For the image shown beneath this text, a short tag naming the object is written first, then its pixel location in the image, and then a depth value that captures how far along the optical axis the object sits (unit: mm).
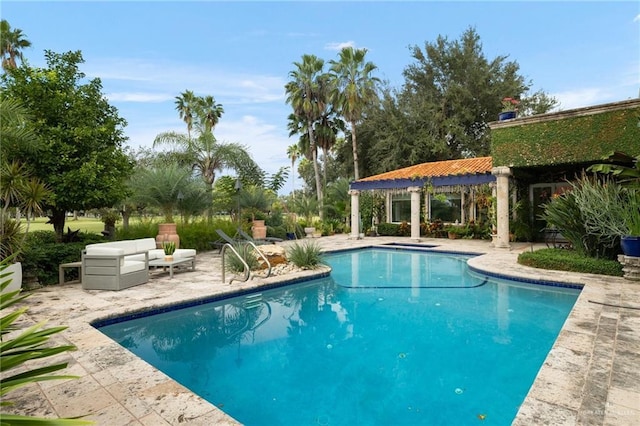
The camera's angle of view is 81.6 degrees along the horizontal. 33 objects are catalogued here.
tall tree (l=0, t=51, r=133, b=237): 8242
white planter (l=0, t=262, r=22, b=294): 6586
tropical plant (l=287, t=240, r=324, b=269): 9805
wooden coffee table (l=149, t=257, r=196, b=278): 8656
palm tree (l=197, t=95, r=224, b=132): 33031
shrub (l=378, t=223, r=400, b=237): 20172
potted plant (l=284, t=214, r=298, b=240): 18406
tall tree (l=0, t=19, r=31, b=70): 21861
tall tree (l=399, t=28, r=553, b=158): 25031
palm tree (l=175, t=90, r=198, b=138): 34750
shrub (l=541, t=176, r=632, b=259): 8195
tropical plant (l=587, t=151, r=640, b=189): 7961
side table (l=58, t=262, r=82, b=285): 7750
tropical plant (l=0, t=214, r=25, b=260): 6777
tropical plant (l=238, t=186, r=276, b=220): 17594
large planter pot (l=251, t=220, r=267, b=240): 16453
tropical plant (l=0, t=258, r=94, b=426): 1420
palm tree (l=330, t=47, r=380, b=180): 24812
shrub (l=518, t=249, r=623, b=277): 8367
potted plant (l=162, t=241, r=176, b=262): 9195
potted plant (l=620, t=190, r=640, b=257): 7609
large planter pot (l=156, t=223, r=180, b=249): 12212
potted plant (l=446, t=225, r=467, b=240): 17891
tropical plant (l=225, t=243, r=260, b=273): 9164
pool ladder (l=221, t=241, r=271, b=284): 7939
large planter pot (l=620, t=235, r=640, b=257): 7711
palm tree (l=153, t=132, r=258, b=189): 18328
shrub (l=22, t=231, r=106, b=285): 7520
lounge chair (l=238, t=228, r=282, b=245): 12781
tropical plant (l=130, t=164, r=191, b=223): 12938
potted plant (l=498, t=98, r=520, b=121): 13141
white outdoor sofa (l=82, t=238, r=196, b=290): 7324
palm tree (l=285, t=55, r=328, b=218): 26906
